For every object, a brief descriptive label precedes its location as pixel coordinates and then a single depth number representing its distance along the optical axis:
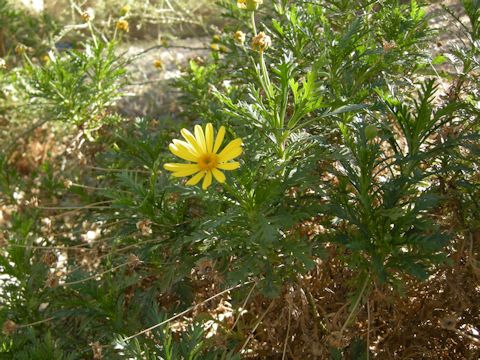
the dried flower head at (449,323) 0.37
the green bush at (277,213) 0.37
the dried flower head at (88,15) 0.62
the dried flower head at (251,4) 0.39
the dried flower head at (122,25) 0.63
